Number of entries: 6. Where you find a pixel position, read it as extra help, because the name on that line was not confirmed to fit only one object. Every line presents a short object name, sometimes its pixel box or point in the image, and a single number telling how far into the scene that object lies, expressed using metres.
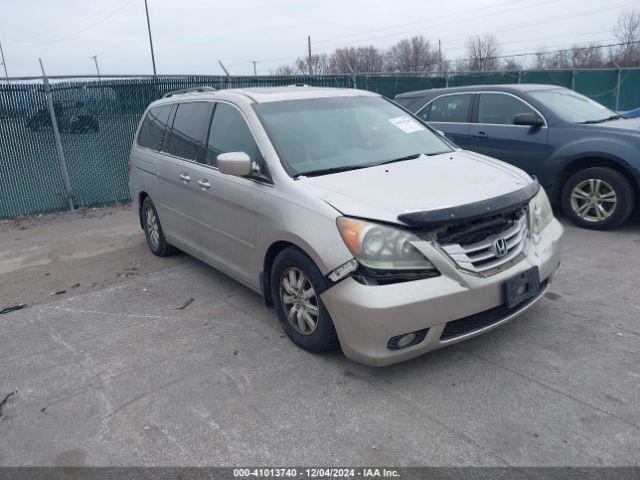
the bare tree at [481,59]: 25.06
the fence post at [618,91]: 16.86
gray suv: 6.04
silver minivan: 3.02
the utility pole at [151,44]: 36.53
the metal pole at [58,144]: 8.12
